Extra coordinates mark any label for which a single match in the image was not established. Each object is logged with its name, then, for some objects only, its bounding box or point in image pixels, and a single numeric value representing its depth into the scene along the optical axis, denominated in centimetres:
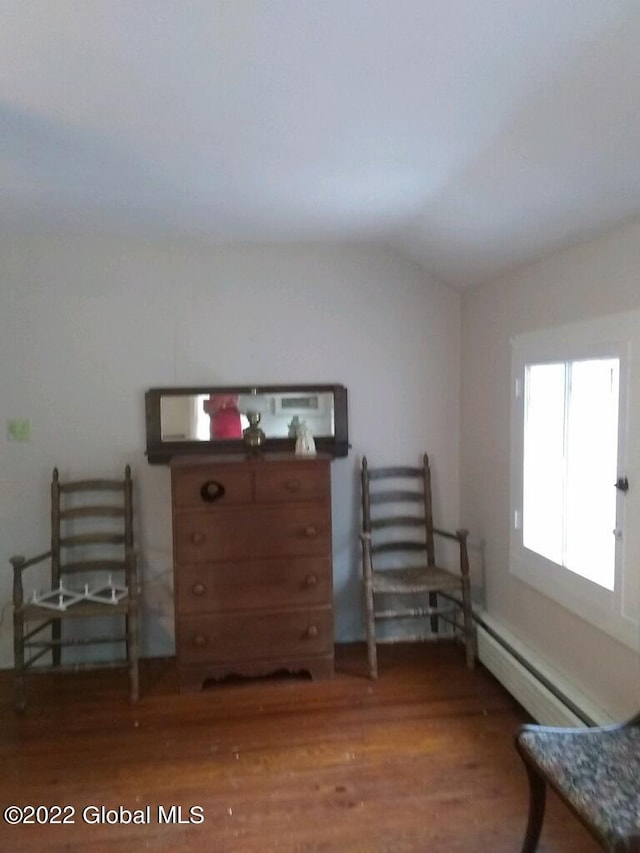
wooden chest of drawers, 300
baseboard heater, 236
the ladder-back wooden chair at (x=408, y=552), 324
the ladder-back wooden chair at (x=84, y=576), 295
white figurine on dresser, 323
